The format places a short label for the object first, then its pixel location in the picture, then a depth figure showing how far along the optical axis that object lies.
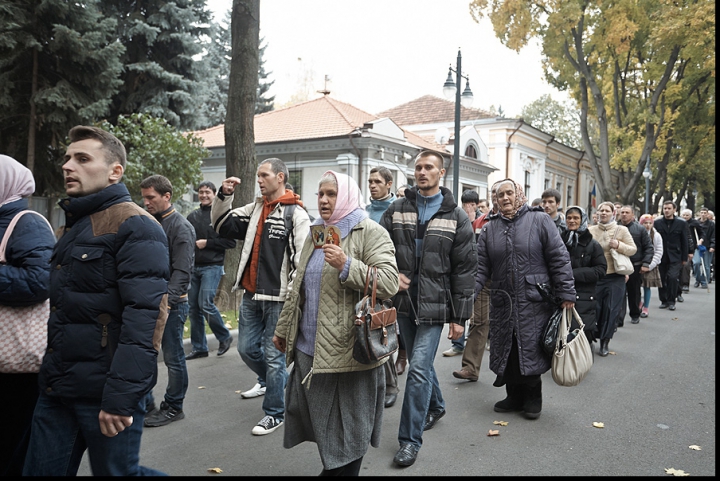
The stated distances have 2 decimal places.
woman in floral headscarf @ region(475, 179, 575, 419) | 5.20
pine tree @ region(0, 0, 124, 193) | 13.59
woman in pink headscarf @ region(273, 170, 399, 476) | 3.33
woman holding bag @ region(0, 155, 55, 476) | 3.00
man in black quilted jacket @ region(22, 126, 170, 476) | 2.53
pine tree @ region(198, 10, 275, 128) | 33.41
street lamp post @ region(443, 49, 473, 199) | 14.37
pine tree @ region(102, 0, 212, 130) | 17.69
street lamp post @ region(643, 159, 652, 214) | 29.86
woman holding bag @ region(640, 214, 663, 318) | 11.61
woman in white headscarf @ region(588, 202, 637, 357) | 8.10
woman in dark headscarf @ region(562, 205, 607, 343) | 6.66
